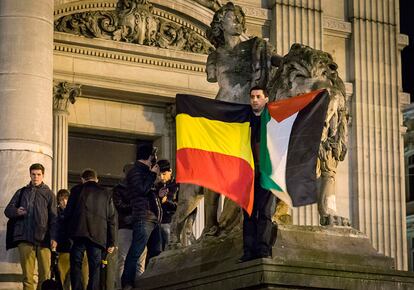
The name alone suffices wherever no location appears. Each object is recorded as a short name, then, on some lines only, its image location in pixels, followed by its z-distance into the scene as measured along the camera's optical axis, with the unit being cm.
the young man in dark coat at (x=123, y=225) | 1870
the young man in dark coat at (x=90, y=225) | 1843
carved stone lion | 1649
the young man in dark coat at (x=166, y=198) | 1934
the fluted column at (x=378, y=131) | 2731
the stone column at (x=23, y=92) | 2131
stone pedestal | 1473
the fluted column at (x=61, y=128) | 2409
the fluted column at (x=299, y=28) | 2642
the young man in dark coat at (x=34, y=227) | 1878
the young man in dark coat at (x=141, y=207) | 1808
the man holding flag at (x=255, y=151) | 1510
